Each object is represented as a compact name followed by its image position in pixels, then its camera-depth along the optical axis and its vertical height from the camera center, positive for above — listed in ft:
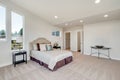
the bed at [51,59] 6.93 -3.01
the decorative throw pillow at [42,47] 9.94 -1.40
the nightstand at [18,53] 8.29 -2.65
